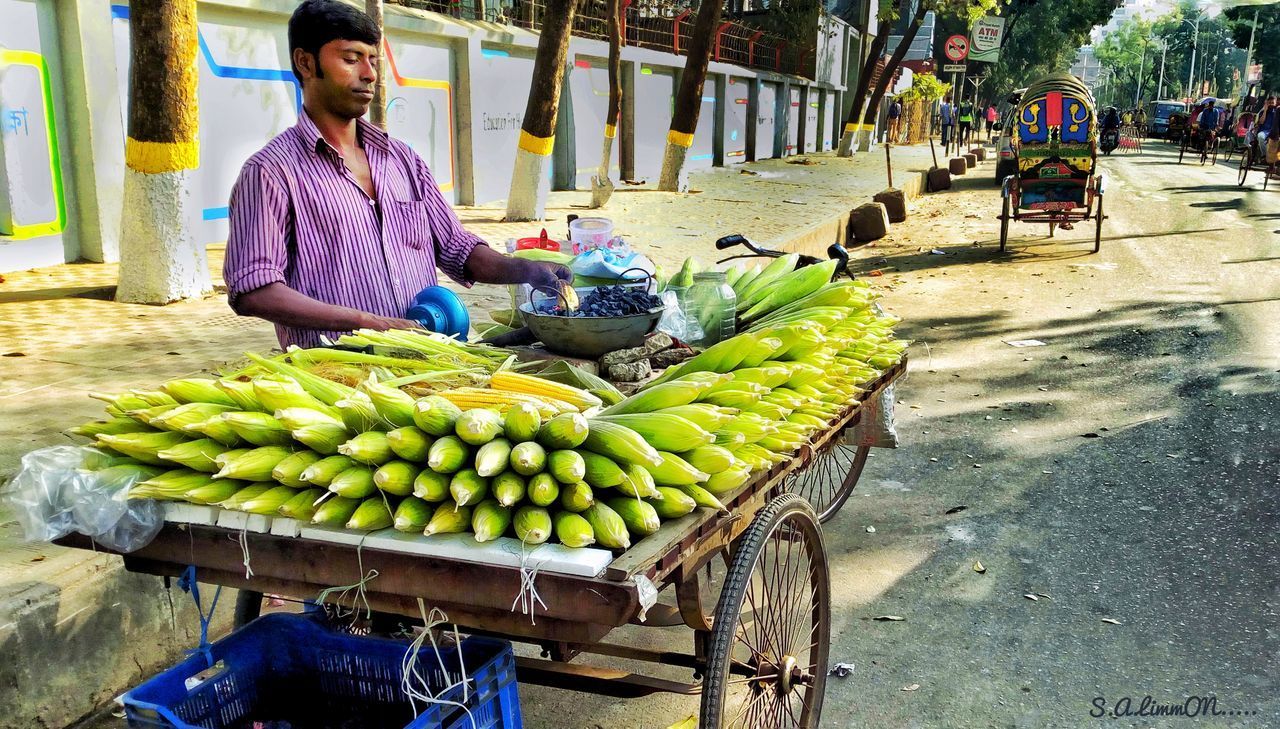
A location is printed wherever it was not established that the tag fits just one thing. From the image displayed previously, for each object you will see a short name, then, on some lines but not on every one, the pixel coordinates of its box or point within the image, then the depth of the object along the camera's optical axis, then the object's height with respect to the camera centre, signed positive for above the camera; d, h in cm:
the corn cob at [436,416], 186 -51
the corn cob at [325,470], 181 -60
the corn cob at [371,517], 178 -68
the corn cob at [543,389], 229 -56
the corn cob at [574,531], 175 -69
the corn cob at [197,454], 190 -60
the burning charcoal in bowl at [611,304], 287 -45
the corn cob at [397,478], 179 -61
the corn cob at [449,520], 176 -68
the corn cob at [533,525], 174 -68
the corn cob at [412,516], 177 -67
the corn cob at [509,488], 176 -62
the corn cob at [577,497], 180 -64
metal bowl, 280 -52
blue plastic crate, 188 -109
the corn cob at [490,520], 174 -68
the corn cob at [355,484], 178 -62
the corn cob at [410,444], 184 -56
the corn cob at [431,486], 177 -62
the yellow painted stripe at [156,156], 666 -2
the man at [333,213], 277 -18
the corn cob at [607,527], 178 -69
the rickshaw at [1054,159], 1224 +4
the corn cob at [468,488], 175 -62
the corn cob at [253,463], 184 -60
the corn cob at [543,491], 179 -63
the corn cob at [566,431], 186 -53
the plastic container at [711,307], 331 -51
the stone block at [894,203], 1614 -71
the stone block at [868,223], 1441 -94
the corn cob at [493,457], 177 -56
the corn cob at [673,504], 195 -71
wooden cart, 176 -89
